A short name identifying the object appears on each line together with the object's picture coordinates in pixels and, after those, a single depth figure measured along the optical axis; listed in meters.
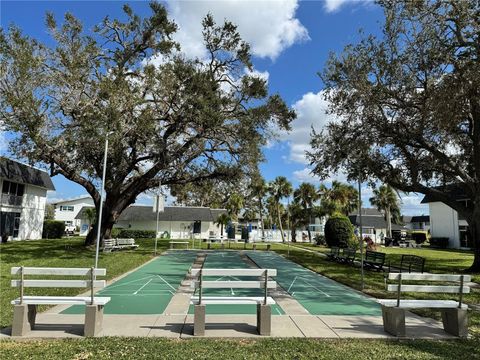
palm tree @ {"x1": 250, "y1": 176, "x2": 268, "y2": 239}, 58.54
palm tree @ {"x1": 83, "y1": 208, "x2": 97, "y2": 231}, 54.49
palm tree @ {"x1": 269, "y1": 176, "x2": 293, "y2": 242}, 55.53
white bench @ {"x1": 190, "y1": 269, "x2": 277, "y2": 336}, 6.60
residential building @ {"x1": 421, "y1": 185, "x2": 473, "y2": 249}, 43.62
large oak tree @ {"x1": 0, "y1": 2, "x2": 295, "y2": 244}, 19.28
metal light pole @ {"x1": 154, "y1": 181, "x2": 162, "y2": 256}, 22.78
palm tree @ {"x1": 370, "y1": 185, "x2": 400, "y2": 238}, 60.41
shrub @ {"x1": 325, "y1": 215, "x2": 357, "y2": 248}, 31.41
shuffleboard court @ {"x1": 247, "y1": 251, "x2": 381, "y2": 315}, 9.13
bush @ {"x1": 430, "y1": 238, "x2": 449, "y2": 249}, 45.97
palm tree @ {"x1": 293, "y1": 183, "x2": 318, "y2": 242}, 55.50
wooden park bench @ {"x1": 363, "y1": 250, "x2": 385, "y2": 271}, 17.08
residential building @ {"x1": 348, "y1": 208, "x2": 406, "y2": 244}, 64.65
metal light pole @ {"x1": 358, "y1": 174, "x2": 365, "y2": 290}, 12.51
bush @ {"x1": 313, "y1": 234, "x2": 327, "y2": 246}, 42.83
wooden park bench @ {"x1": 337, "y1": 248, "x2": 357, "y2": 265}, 19.89
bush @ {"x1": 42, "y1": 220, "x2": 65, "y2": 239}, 42.91
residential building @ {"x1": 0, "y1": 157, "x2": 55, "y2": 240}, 34.72
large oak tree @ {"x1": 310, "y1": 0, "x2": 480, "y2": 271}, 15.27
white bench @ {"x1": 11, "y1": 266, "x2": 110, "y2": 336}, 6.41
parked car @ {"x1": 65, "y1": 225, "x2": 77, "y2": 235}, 57.90
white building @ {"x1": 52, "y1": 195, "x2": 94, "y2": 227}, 76.00
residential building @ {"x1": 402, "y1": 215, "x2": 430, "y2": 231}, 85.69
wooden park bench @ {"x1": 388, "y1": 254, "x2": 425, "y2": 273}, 16.09
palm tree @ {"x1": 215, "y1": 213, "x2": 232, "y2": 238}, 50.44
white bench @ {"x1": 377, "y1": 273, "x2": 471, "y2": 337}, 6.91
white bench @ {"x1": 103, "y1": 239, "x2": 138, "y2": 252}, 23.98
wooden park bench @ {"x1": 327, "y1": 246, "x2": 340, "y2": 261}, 21.74
